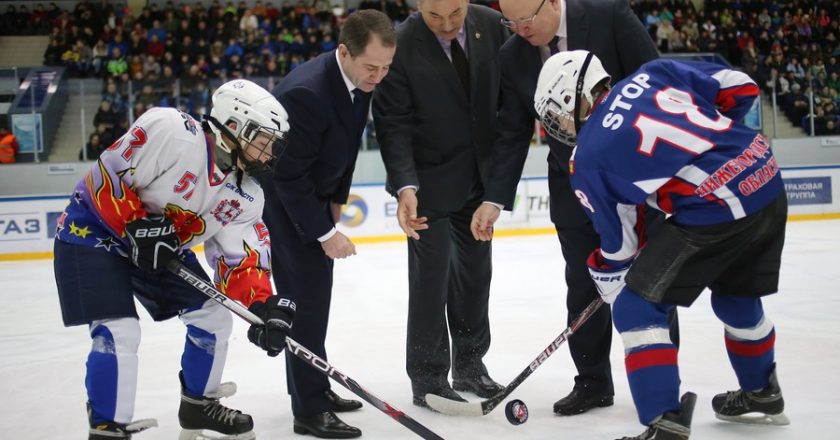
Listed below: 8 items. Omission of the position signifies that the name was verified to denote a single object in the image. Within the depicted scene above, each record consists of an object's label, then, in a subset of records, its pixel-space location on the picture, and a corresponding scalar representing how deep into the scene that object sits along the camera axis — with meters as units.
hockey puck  2.61
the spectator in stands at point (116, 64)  12.15
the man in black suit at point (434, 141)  3.00
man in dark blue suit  2.63
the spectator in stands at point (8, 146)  9.32
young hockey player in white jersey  2.25
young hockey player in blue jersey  2.11
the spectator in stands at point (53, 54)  12.27
